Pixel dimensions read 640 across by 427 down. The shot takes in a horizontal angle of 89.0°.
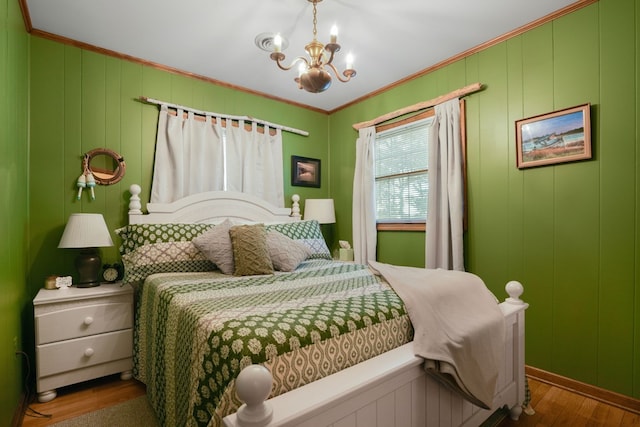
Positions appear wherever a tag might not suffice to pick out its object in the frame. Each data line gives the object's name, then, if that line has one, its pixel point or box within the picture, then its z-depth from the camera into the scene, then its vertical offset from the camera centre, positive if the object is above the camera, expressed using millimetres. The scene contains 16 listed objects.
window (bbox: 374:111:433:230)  3117 +414
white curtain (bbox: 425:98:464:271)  2697 +187
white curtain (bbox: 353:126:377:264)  3514 +150
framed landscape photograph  2104 +524
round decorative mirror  2578 +411
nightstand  2023 -789
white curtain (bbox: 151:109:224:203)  2895 +541
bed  960 -474
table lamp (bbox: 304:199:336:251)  3594 +50
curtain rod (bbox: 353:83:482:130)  2691 +1018
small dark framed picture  3796 +516
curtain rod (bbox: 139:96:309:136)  2850 +994
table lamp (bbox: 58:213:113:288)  2211 -168
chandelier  1877 +828
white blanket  1223 -475
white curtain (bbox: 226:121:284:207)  3303 +550
